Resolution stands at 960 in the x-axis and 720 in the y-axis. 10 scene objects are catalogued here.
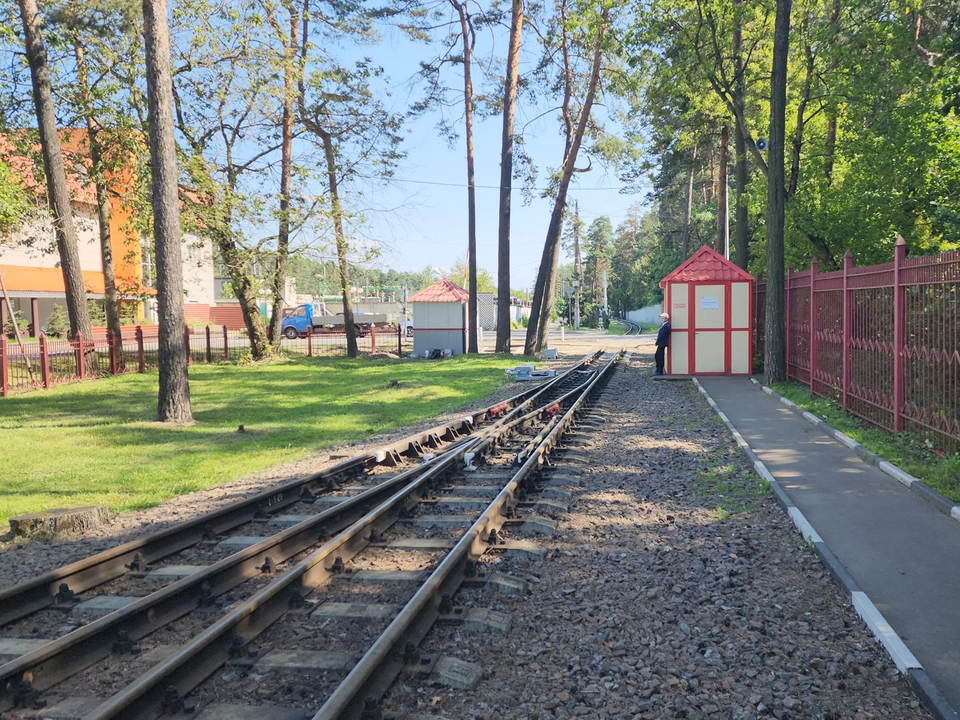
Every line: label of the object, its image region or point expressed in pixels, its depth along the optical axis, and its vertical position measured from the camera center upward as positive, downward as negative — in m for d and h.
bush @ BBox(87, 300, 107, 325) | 43.50 +1.11
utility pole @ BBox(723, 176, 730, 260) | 29.84 +3.36
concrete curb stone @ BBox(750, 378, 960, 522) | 6.92 -1.77
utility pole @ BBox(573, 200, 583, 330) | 59.47 +4.07
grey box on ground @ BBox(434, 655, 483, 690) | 4.03 -1.93
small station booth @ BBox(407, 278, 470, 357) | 32.84 +0.18
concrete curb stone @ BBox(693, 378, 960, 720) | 3.66 -1.89
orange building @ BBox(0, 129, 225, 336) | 24.67 +3.41
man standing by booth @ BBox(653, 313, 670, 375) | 20.11 -0.56
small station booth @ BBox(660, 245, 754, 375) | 19.98 +0.12
